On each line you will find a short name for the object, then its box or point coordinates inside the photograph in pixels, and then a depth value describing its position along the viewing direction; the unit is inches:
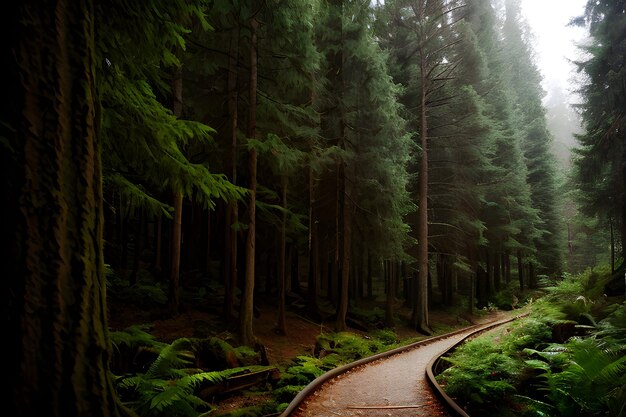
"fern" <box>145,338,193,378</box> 197.9
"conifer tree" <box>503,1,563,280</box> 1254.9
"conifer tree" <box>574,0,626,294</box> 593.6
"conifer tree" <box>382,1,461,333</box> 718.5
